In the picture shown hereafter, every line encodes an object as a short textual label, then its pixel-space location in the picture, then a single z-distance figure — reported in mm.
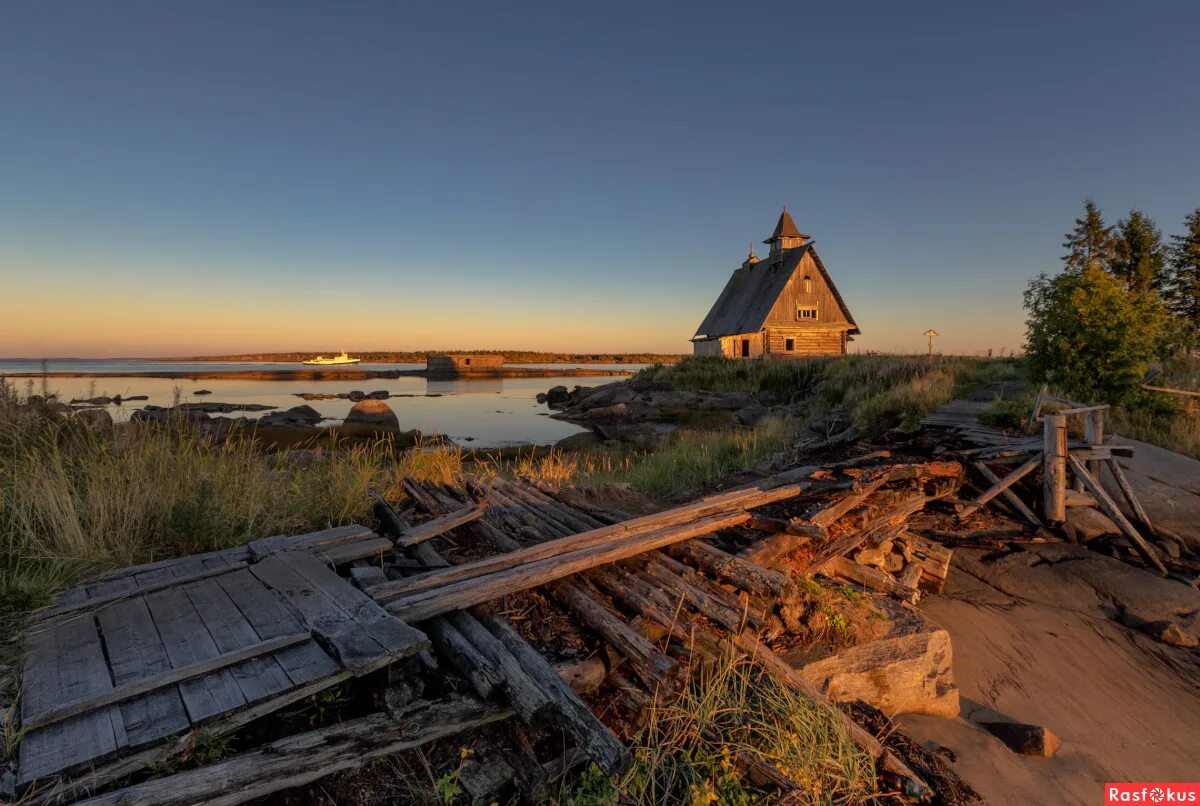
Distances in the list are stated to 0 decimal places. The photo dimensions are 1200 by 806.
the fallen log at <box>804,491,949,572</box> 6465
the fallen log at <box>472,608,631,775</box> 2979
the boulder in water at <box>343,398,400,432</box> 21672
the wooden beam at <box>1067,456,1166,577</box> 8375
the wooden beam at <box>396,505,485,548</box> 5398
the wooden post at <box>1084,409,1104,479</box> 9794
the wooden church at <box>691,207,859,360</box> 37344
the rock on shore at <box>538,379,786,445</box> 23891
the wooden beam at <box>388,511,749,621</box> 3979
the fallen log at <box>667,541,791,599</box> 4836
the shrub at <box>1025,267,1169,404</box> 12914
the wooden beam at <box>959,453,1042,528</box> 9164
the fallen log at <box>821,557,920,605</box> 6504
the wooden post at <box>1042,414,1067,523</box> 9095
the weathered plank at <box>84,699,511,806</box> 2537
